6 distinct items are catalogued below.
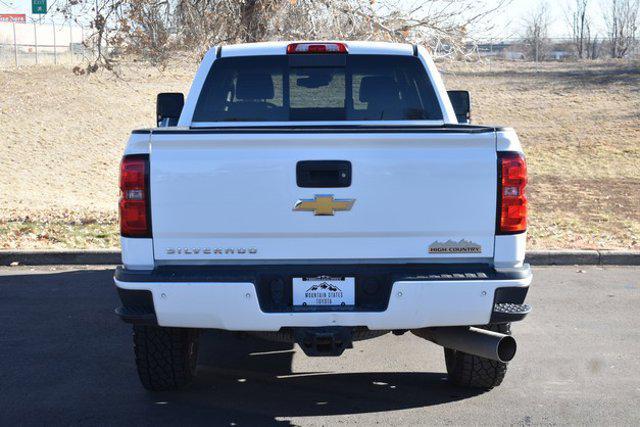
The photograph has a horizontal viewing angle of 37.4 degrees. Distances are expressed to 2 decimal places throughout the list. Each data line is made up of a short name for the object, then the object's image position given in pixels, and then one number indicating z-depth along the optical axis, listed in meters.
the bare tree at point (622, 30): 57.25
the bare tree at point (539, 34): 57.96
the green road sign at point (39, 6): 13.03
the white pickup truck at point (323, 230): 4.79
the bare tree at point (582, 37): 61.16
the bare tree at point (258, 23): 12.89
